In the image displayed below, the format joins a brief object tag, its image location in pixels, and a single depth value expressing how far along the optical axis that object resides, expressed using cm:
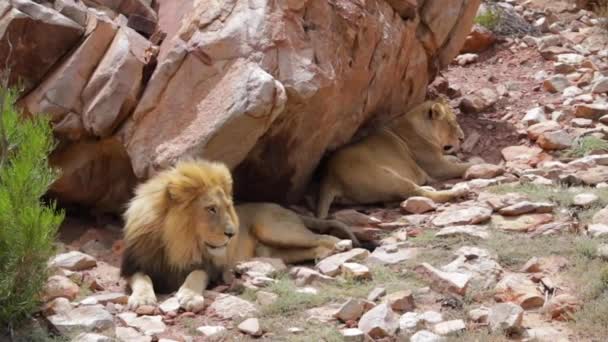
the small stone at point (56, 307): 1070
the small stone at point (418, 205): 1570
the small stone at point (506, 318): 1026
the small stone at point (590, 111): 1923
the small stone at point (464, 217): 1435
